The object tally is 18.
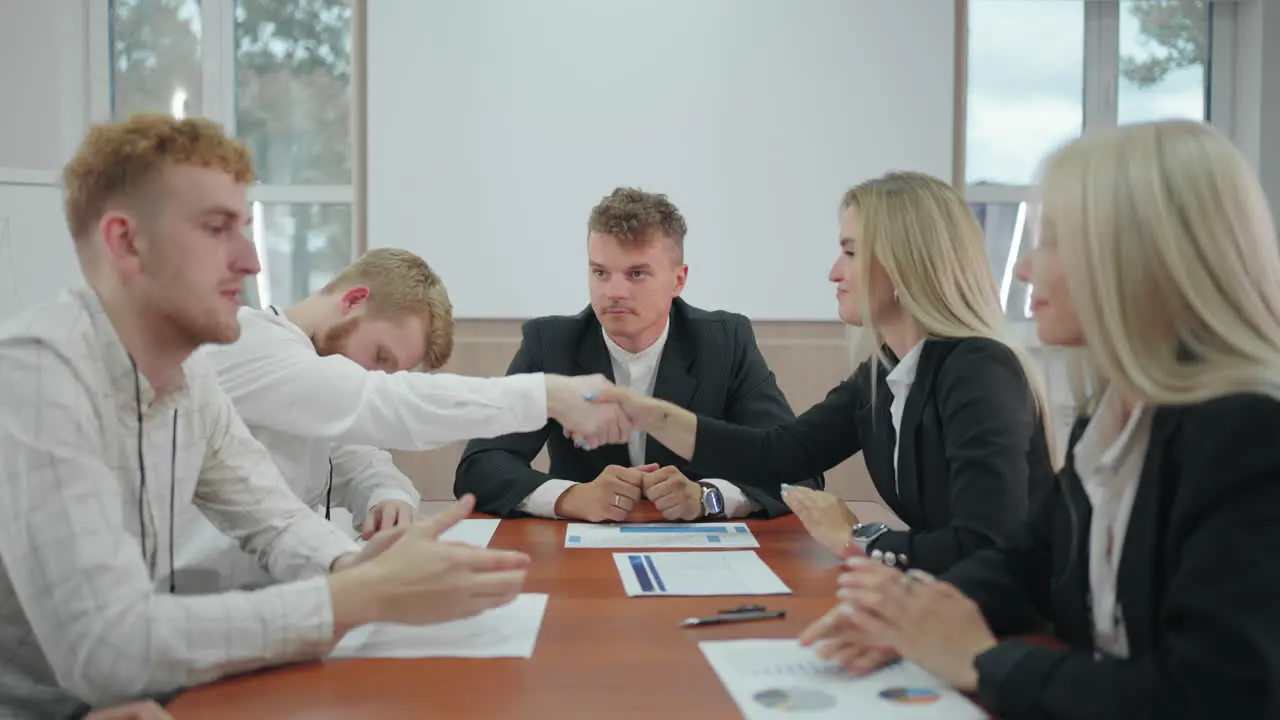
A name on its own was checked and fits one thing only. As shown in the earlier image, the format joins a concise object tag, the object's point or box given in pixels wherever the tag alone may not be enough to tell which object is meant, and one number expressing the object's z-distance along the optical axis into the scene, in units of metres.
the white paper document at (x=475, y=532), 2.00
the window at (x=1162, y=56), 4.59
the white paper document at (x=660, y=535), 1.95
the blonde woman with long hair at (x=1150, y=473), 0.87
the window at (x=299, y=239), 4.56
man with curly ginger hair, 1.09
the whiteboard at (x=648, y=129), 4.06
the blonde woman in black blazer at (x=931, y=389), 1.68
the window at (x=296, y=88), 4.57
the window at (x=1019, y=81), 4.59
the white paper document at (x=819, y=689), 1.01
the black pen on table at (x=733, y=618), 1.34
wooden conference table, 1.03
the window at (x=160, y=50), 4.59
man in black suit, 2.76
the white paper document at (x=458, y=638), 1.22
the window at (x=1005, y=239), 4.53
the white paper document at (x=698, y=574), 1.54
